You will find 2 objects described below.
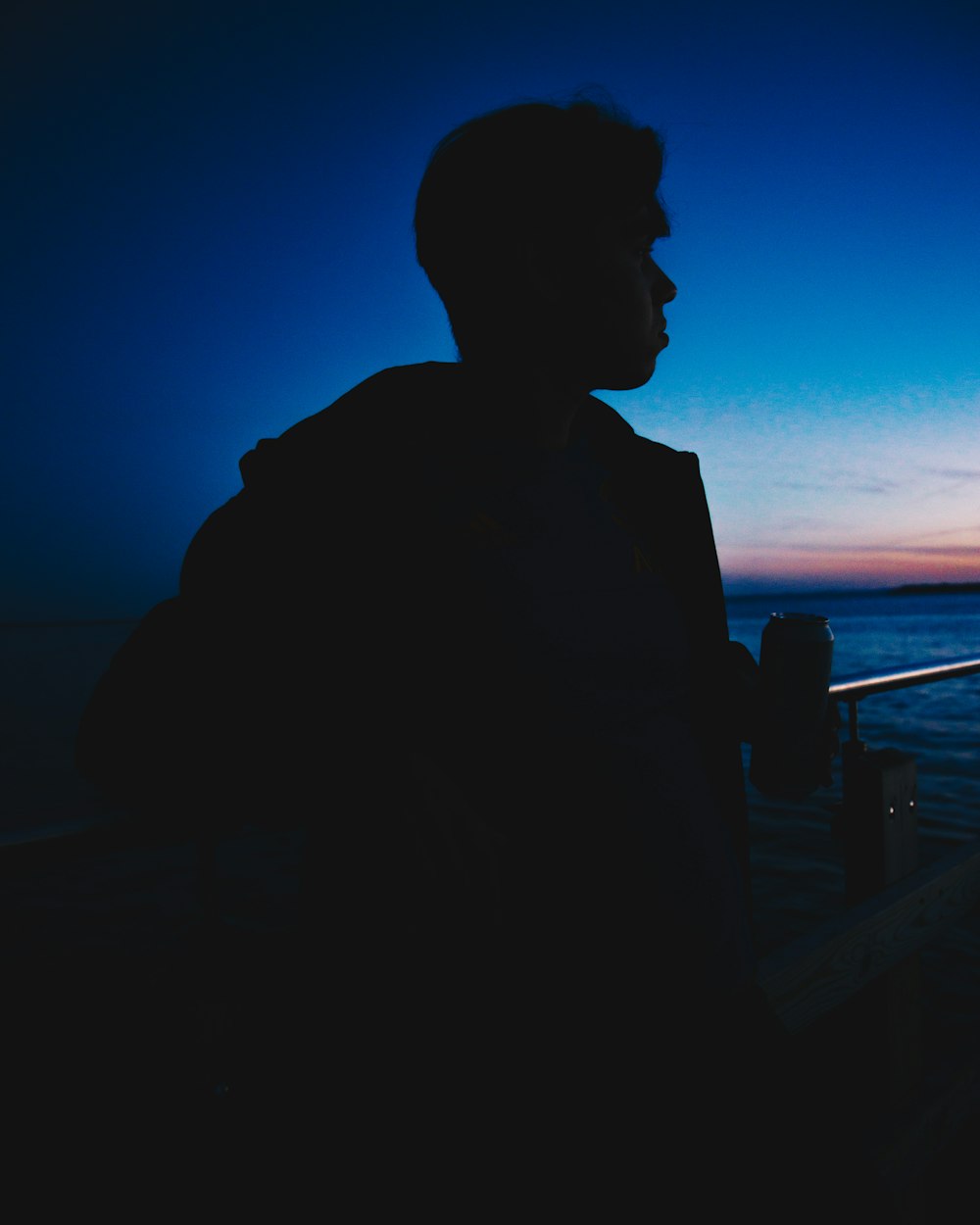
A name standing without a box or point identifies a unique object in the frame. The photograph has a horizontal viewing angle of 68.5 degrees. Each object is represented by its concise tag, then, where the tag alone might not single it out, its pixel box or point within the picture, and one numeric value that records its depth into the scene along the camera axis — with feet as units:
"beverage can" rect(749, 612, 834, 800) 3.78
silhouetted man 2.30
